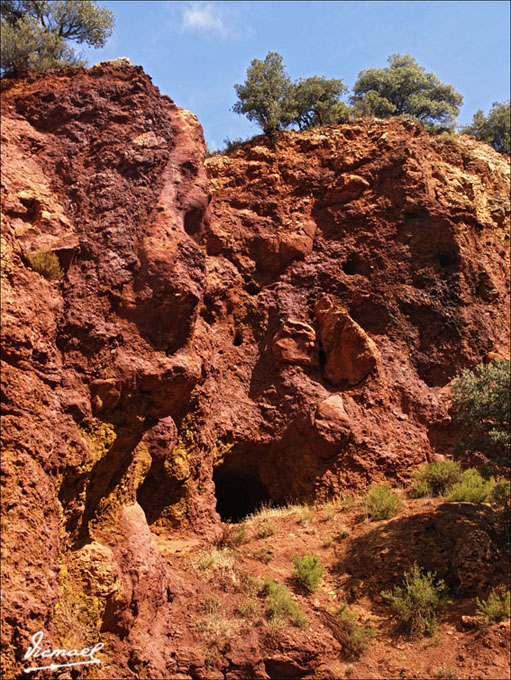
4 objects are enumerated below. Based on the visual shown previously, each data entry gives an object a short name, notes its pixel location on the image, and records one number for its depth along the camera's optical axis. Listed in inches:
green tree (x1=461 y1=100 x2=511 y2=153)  892.0
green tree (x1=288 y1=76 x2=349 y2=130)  741.9
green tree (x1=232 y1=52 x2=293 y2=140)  695.1
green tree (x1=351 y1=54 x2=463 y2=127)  892.6
